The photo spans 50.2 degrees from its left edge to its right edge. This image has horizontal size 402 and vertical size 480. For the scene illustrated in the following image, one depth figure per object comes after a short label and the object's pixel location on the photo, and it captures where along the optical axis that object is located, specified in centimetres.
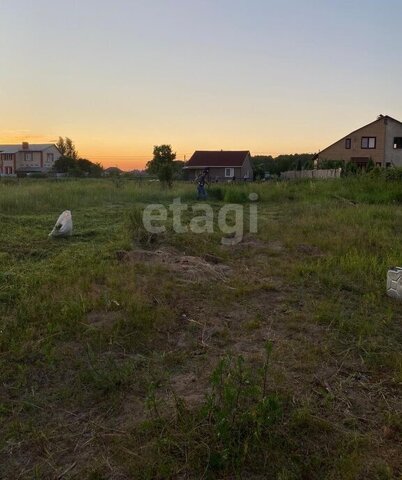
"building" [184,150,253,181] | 3628
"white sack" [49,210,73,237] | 554
